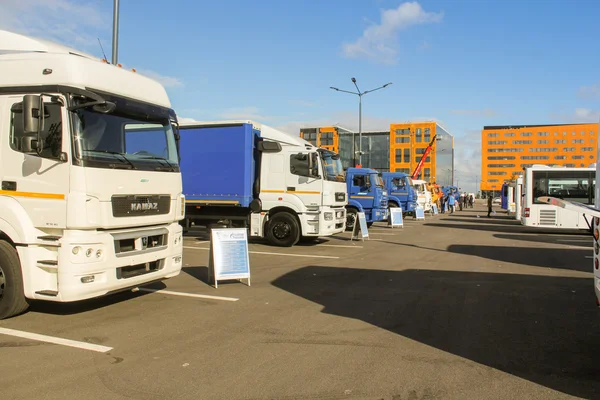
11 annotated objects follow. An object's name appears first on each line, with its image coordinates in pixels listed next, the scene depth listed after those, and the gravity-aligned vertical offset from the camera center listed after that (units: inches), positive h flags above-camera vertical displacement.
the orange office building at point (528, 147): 5152.6 +550.1
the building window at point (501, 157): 5442.9 +443.2
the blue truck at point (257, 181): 535.2 +14.3
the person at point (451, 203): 1883.6 -29.6
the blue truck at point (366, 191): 788.6 +6.0
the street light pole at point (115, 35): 449.7 +147.3
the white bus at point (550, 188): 787.4 +15.2
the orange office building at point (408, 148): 4279.0 +425.3
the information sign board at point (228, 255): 323.3 -42.9
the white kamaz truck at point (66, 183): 223.8 +3.8
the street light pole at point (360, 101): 1304.1 +261.2
